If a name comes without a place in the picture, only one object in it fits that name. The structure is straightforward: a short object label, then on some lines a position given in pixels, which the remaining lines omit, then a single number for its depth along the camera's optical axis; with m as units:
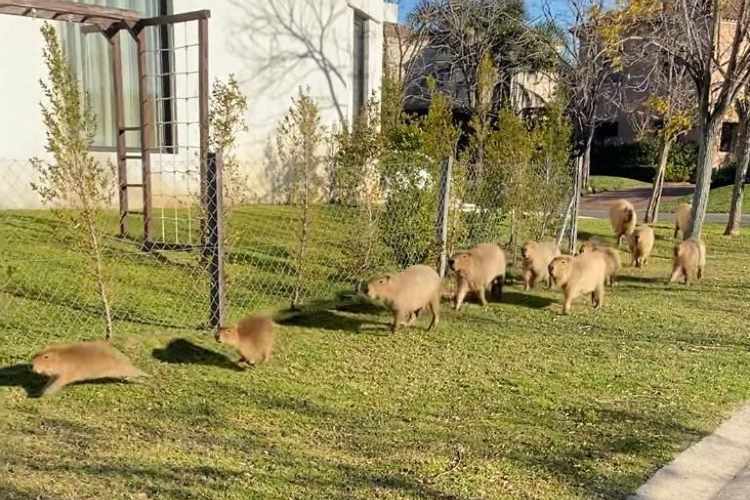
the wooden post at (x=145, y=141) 8.27
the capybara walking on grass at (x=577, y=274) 6.96
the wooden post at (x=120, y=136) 8.20
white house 10.58
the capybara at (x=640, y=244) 9.76
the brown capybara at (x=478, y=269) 6.96
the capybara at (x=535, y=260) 7.74
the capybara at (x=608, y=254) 7.86
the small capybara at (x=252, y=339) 4.83
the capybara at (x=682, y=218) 13.15
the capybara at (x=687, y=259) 8.73
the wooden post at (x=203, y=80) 7.49
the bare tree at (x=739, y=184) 14.56
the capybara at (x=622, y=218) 11.68
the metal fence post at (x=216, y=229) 5.41
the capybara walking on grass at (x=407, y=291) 5.84
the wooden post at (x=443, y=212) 7.43
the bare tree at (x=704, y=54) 10.23
